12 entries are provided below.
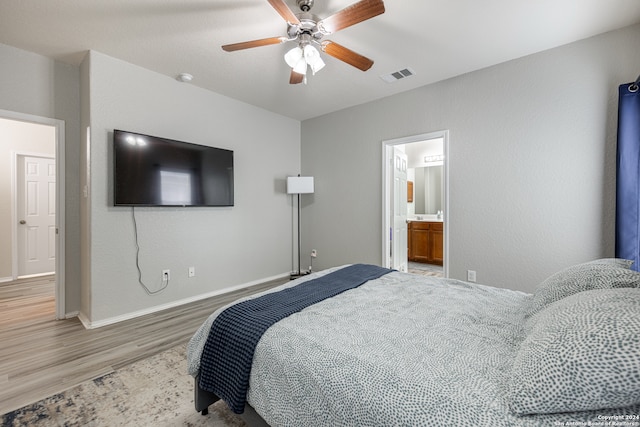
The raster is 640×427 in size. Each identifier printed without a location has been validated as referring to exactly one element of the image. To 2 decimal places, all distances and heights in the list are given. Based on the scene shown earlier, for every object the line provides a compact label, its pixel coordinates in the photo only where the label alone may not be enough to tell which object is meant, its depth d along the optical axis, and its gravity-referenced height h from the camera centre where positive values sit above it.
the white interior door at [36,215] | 4.49 -0.10
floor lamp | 4.36 +0.39
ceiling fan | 1.72 +1.25
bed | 0.71 -0.56
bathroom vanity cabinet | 5.34 -0.64
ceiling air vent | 3.10 +1.56
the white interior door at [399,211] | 4.03 -0.02
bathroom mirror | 5.93 +0.44
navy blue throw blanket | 1.25 -0.63
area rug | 1.55 -1.19
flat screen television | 2.79 +0.42
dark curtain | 2.21 +0.27
